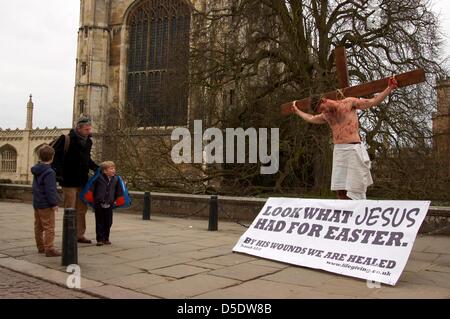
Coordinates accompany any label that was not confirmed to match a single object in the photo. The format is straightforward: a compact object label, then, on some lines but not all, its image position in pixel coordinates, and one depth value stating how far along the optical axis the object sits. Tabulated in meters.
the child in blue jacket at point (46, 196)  6.62
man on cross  6.20
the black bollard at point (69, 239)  5.91
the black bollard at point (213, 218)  10.08
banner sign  5.24
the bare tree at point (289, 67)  14.85
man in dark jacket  7.41
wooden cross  5.57
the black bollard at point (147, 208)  12.15
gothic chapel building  38.72
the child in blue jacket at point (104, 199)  7.58
